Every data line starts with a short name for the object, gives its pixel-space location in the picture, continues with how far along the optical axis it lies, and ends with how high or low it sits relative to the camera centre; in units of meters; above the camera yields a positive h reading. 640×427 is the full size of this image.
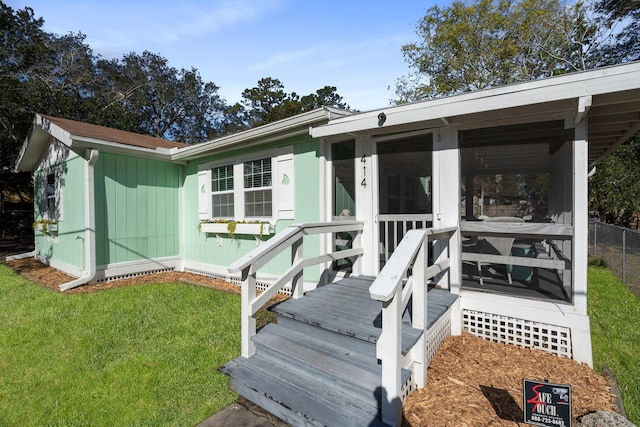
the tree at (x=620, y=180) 11.59 +0.99
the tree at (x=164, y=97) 22.95 +9.10
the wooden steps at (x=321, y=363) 2.28 -1.26
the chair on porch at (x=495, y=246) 3.47 -0.41
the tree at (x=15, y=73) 11.74 +5.79
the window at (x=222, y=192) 6.56 +0.40
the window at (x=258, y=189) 5.79 +0.41
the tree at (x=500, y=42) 13.59 +7.56
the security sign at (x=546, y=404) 1.84 -1.14
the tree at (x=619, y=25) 12.32 +7.07
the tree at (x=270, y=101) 25.70 +9.13
